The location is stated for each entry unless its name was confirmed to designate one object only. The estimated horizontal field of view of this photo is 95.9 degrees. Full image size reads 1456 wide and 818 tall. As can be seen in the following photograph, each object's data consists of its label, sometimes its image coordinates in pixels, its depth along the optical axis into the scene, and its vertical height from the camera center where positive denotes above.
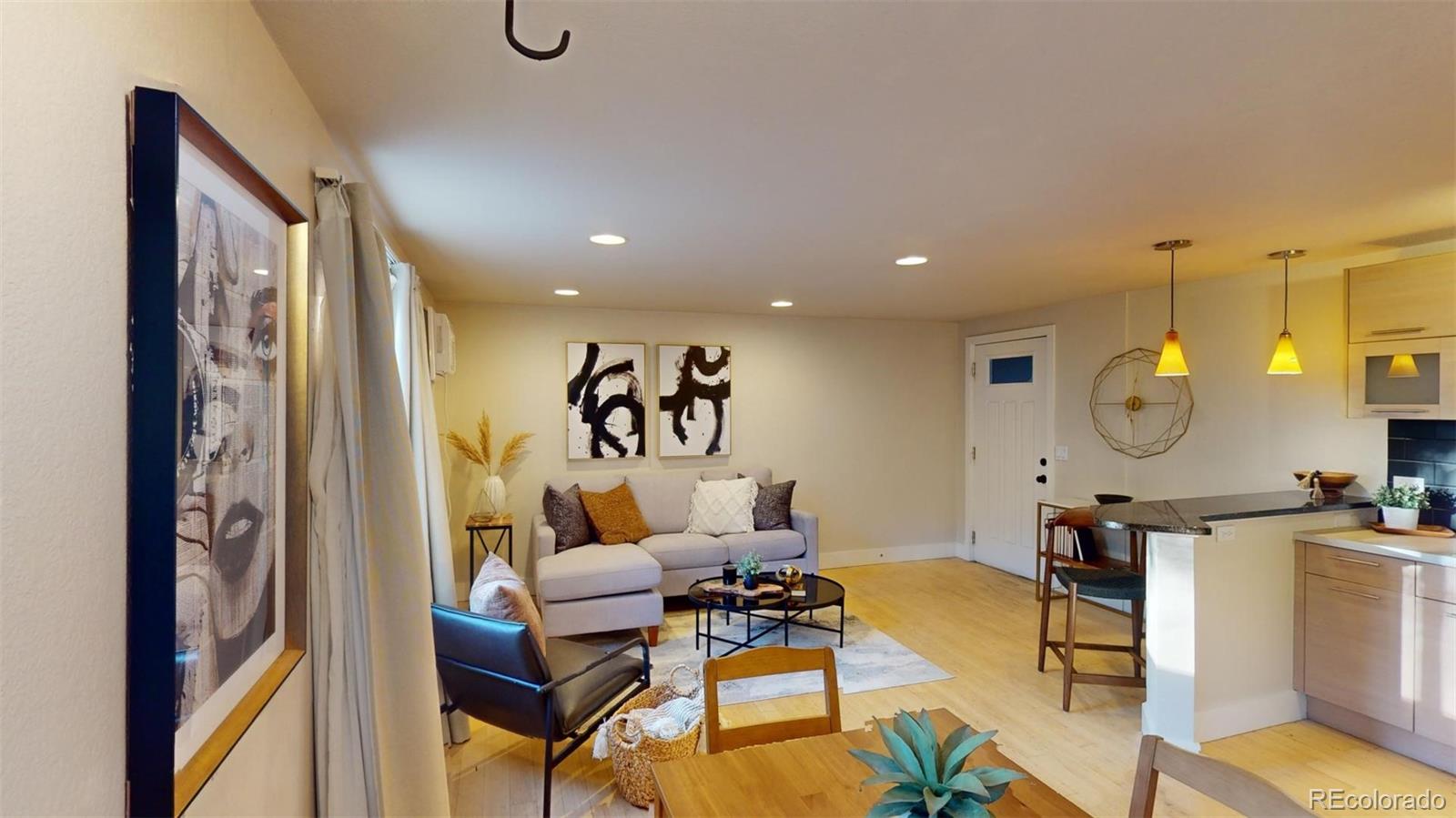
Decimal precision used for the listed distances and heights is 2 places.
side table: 4.38 -0.84
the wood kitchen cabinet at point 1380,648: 2.62 -1.01
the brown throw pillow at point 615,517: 4.66 -0.80
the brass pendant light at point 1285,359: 3.22 +0.25
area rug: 3.46 -1.44
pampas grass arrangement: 4.81 -0.31
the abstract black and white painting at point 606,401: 5.15 +0.04
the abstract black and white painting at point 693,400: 5.39 +0.05
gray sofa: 3.94 -1.01
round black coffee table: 3.70 -1.12
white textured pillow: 4.97 -0.77
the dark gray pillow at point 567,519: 4.54 -0.79
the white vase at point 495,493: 4.61 -0.61
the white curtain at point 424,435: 2.69 -0.12
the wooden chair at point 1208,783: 1.08 -0.66
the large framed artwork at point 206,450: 0.82 -0.07
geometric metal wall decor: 4.28 +0.02
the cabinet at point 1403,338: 2.87 +0.33
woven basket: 2.38 -1.29
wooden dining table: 1.31 -0.80
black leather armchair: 2.27 -1.03
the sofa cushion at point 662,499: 5.07 -0.72
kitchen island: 2.80 -0.90
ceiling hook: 1.01 +0.56
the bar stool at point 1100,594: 3.18 -0.90
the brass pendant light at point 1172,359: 3.32 +0.26
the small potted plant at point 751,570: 3.97 -0.99
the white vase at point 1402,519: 2.98 -0.49
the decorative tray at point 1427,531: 2.91 -0.54
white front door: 5.36 -0.36
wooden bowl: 3.30 -0.35
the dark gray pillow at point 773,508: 5.05 -0.78
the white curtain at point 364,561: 1.50 -0.38
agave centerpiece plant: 1.03 -0.60
